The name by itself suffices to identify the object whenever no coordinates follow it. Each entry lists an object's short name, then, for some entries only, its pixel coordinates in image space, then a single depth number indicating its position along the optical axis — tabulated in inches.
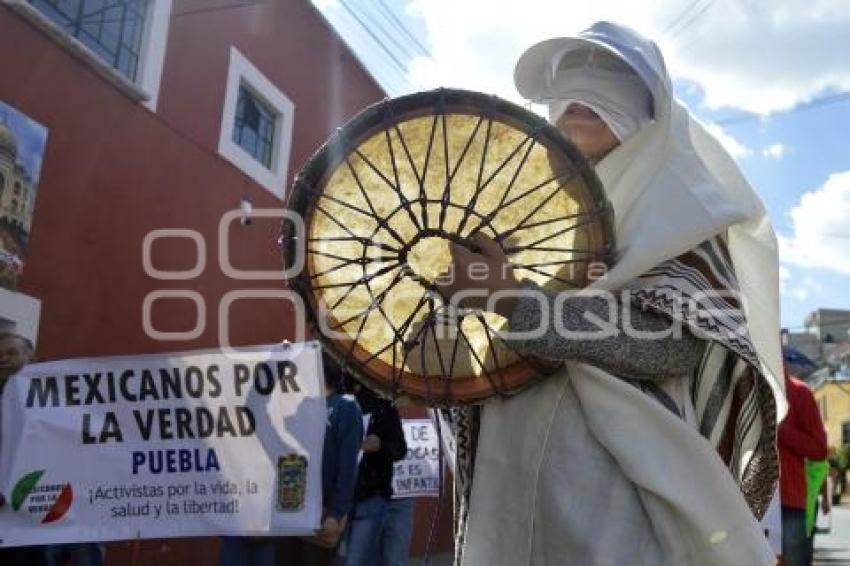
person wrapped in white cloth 60.2
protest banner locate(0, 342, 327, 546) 169.2
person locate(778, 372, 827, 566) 199.2
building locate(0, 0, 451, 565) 235.0
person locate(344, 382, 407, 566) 213.8
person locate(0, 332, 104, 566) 176.1
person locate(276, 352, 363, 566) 196.1
